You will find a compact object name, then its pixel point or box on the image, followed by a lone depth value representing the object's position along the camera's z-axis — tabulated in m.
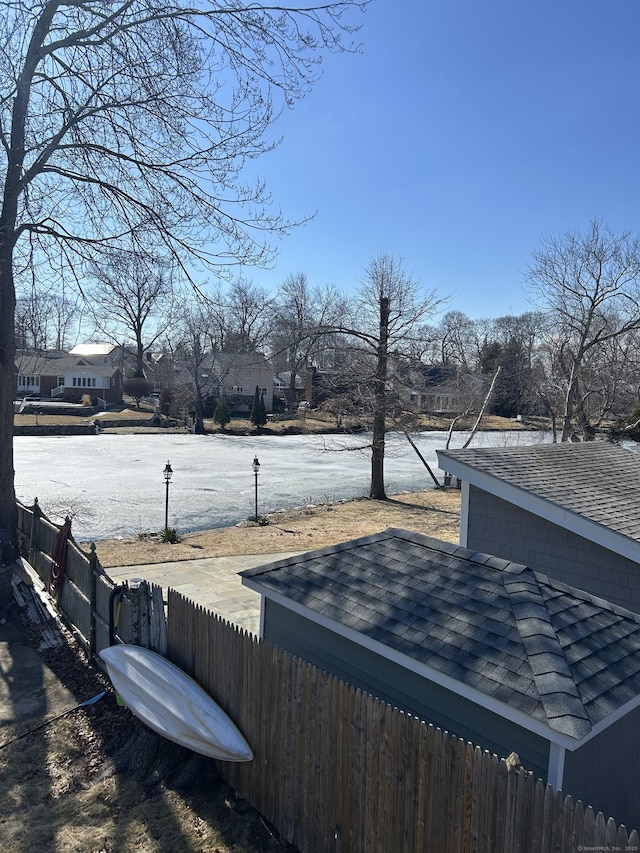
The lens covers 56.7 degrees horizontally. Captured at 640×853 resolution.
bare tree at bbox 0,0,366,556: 8.40
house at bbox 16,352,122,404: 60.12
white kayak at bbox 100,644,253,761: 4.57
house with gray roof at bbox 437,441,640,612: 7.15
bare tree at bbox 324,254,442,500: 20.52
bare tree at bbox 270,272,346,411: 56.50
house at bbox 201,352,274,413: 54.25
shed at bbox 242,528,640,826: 3.50
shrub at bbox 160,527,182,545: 13.81
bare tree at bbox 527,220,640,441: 23.69
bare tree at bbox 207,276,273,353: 55.42
